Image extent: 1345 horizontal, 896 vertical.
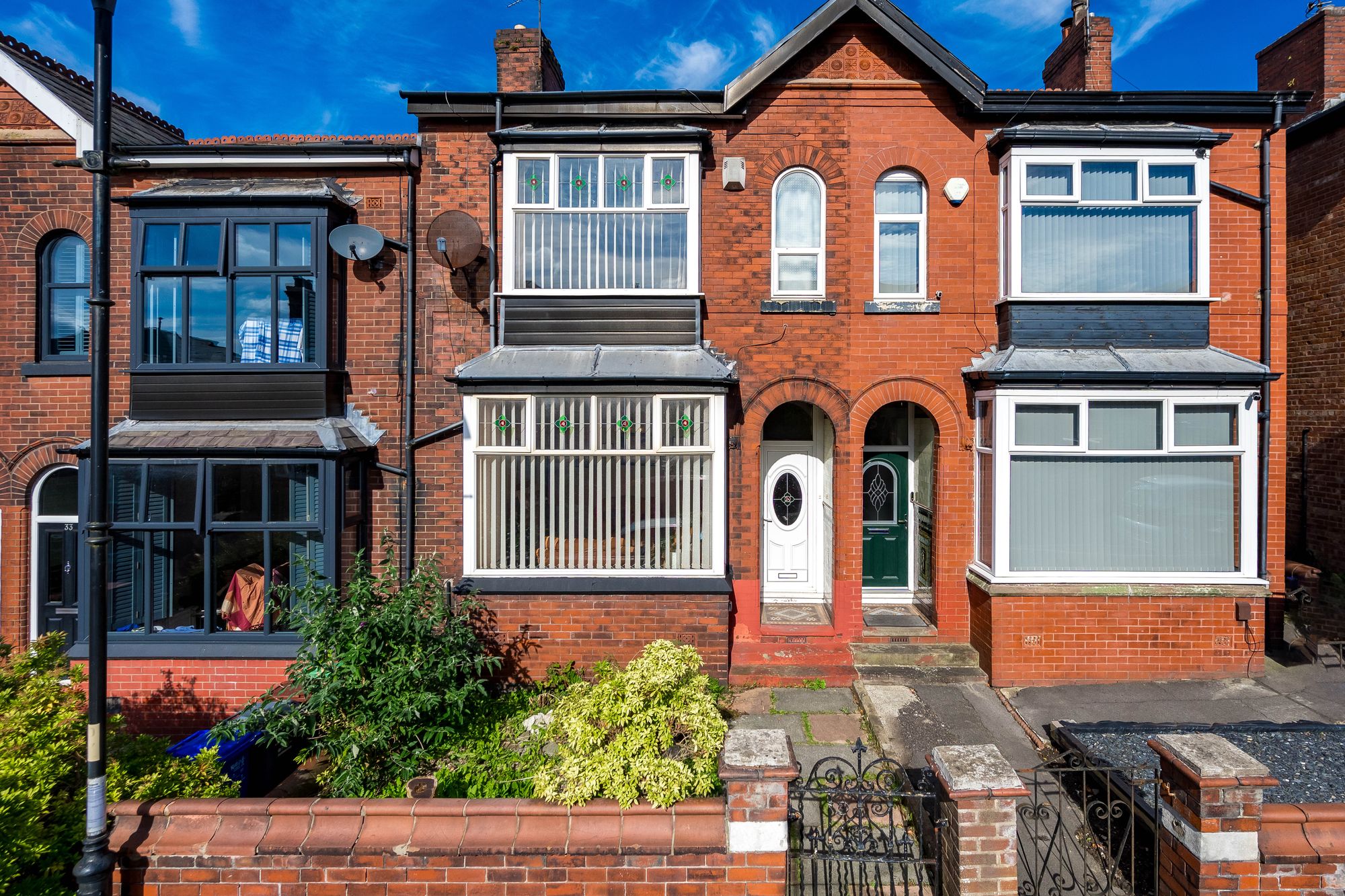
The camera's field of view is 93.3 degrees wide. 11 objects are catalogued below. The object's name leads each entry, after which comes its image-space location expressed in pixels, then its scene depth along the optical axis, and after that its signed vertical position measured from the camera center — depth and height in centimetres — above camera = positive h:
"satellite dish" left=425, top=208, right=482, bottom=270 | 812 +271
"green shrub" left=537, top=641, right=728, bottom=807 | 381 -190
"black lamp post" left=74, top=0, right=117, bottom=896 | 377 +23
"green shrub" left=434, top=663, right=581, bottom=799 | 525 -282
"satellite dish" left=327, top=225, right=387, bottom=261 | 800 +261
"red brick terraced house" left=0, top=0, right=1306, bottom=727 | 761 +115
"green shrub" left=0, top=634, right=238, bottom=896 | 357 -215
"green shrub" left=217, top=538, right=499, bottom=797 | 528 -210
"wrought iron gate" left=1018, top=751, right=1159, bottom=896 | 420 -290
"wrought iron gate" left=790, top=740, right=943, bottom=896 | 392 -271
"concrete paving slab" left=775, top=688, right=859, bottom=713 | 705 -285
